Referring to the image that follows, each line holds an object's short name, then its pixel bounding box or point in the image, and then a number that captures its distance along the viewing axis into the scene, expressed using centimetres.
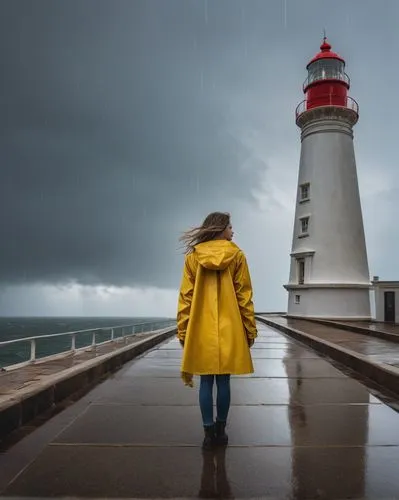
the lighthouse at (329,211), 2880
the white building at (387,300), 2723
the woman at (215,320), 388
